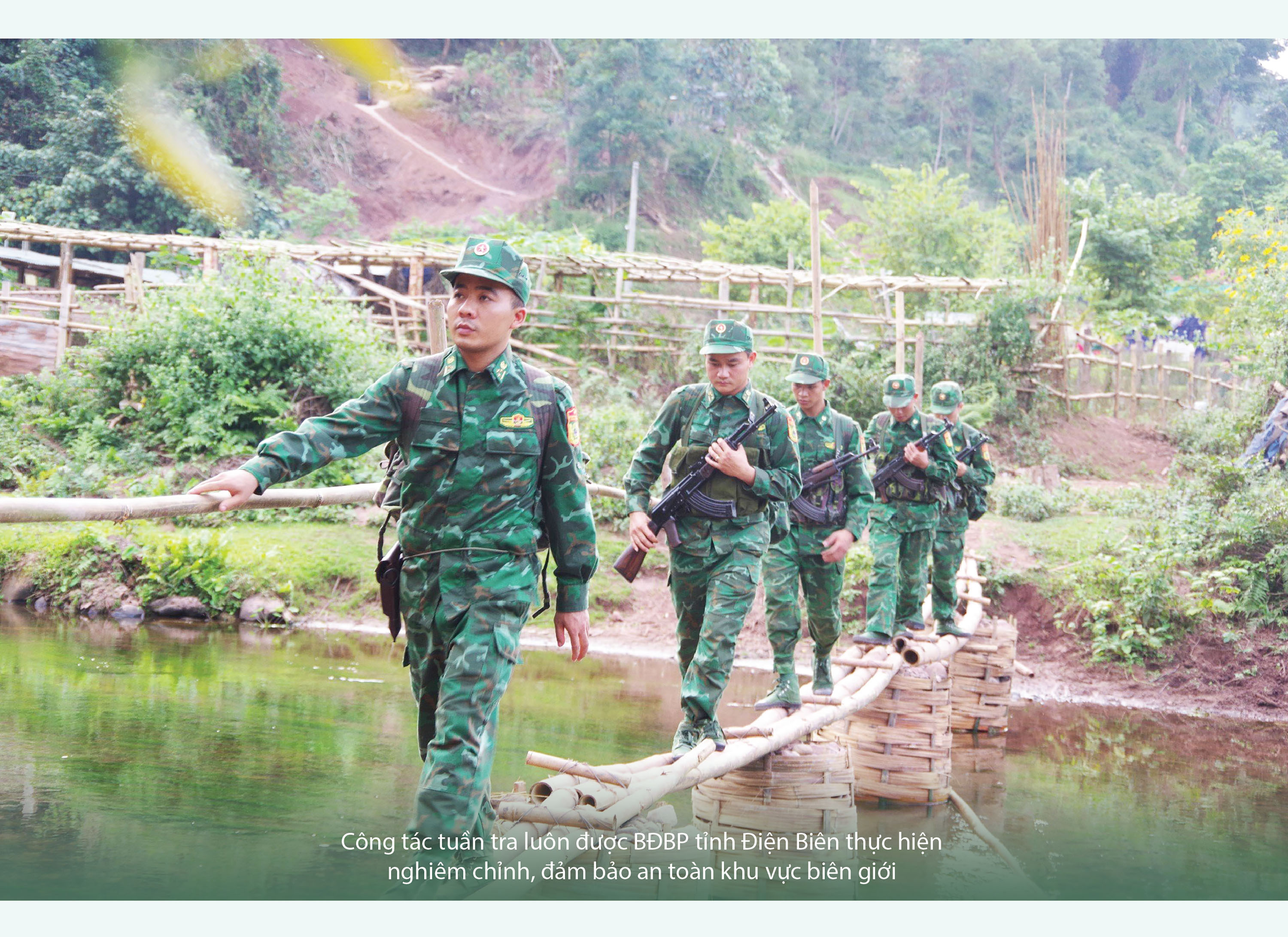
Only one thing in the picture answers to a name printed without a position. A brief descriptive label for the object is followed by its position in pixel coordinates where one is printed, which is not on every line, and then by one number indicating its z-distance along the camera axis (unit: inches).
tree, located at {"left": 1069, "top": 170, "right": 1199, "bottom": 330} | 949.8
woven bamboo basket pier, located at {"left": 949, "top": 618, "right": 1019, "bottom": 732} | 389.4
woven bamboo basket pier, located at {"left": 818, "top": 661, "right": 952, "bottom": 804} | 303.1
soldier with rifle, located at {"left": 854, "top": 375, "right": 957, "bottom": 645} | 323.0
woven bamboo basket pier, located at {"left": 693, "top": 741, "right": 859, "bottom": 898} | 227.9
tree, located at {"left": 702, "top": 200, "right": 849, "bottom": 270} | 1085.8
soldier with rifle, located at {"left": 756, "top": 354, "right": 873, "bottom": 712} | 248.1
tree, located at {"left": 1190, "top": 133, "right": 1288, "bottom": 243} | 895.7
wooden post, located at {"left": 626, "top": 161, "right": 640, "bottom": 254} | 1219.9
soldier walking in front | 134.3
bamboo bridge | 130.1
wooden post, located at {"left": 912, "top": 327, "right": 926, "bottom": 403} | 708.0
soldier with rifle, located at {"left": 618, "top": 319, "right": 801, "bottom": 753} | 206.2
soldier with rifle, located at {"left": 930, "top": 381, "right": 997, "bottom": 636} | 359.9
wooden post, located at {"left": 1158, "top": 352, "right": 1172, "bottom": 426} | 874.8
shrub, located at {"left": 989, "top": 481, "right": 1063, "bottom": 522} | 602.5
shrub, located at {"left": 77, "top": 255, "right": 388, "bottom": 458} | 612.4
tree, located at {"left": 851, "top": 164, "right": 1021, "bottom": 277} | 1063.6
